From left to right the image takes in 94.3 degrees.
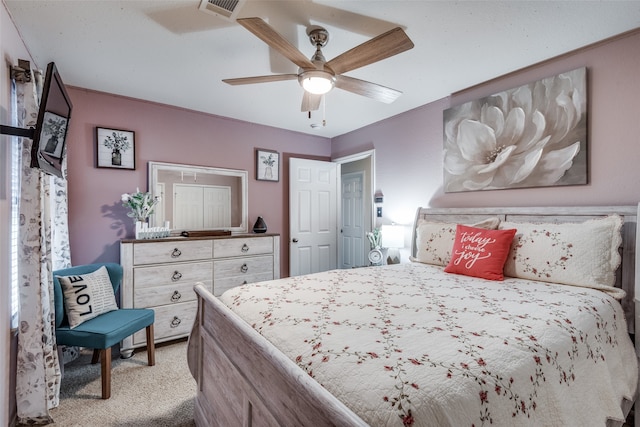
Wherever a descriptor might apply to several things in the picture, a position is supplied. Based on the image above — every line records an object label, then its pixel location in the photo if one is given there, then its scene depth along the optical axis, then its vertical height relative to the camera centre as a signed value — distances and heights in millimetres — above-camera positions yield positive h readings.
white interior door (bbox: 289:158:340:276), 4184 -40
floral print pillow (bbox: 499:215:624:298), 1838 -285
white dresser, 2703 -588
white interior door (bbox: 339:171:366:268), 5329 -162
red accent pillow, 2088 -306
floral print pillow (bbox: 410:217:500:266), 2505 -251
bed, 814 -472
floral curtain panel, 1767 -497
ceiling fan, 1557 +917
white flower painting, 2230 +627
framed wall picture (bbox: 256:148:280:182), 3949 +651
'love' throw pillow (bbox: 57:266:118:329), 2162 -621
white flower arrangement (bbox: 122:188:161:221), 2914 +101
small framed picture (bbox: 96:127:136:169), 2951 +675
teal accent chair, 2031 -811
